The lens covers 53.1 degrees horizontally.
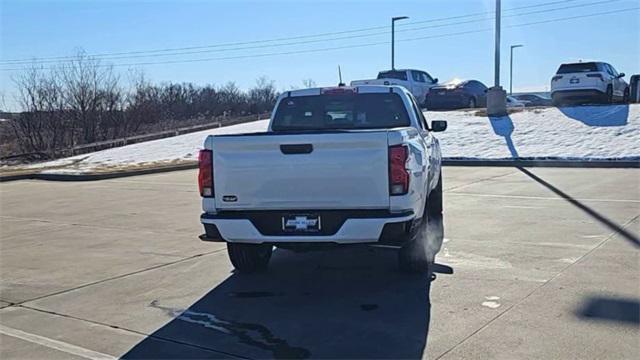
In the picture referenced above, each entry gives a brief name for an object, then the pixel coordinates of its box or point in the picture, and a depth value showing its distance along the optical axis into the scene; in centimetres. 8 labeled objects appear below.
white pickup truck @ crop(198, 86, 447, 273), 555
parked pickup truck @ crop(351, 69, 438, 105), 2988
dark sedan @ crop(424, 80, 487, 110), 2990
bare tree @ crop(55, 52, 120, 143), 4003
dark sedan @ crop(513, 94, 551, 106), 4940
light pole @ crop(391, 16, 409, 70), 3643
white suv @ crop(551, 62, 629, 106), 2444
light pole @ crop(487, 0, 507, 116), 2577
